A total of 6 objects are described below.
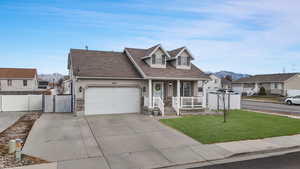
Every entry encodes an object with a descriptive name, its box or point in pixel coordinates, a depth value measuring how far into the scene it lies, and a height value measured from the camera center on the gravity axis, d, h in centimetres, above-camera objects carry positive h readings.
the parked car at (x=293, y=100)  2422 -172
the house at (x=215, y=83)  5291 +147
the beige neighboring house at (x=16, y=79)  3675 +201
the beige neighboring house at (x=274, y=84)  3819 +96
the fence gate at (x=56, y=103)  1578 -129
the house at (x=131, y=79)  1412 +75
